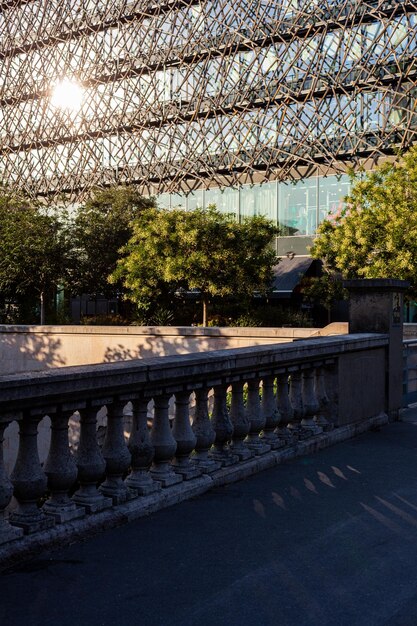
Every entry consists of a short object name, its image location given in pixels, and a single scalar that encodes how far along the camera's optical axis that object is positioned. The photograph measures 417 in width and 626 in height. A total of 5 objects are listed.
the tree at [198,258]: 35.38
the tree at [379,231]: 31.78
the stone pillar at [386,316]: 10.93
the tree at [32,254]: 40.12
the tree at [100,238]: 42.28
